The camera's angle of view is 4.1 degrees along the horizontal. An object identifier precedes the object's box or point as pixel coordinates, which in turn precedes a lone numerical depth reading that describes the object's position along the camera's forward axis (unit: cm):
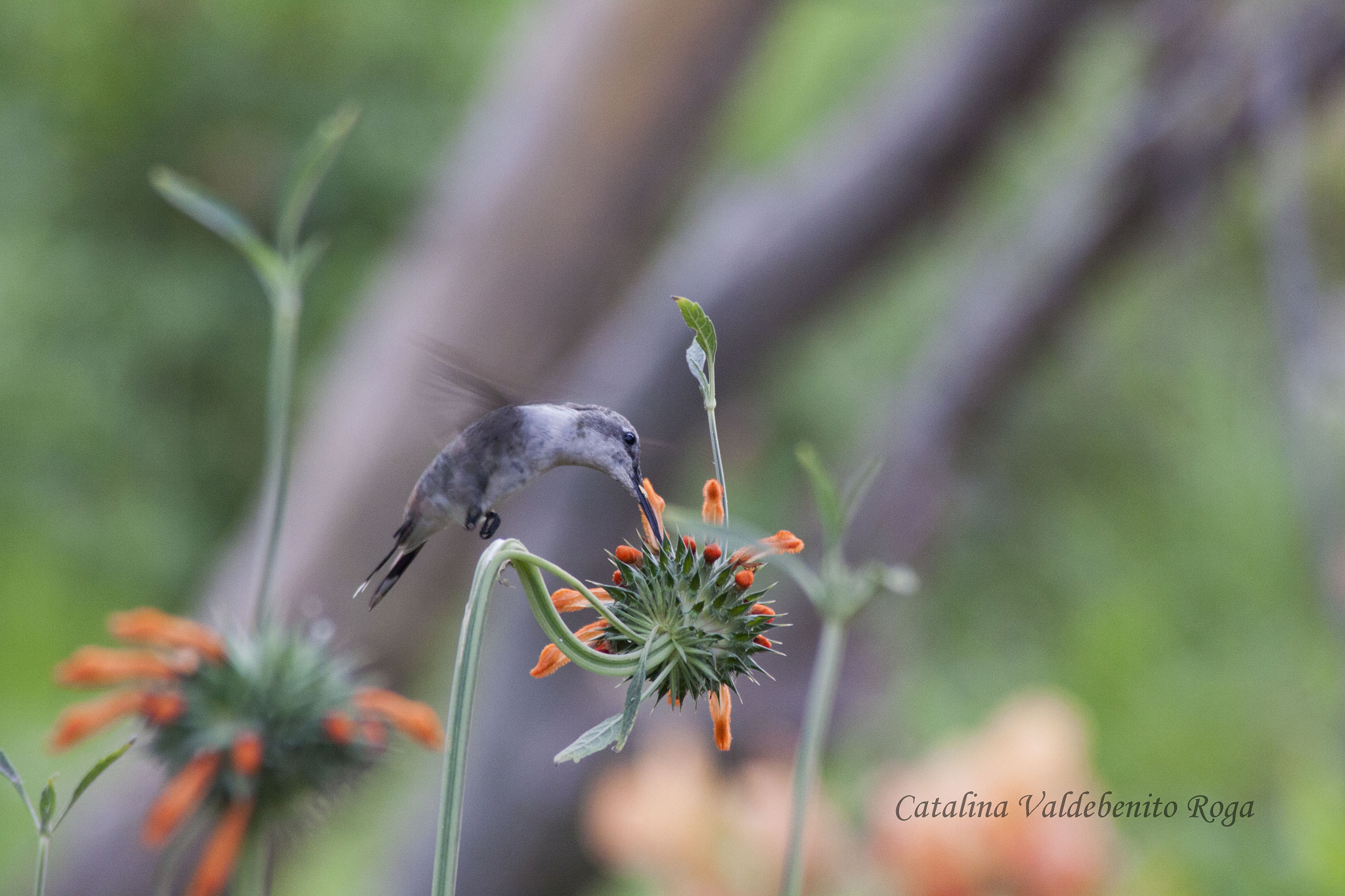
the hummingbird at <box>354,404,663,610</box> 473
